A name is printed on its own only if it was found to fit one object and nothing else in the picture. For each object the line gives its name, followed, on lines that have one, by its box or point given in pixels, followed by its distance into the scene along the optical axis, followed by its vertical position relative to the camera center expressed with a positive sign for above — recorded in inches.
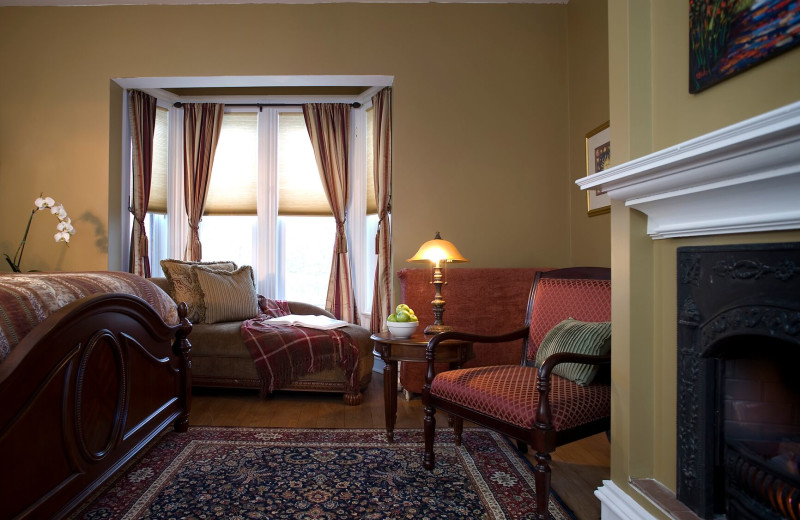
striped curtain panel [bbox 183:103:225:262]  189.3 +41.8
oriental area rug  79.6 -39.2
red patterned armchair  73.2 -20.0
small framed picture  132.0 +29.6
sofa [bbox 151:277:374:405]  144.8 -30.2
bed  59.4 -17.6
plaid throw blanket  142.5 -25.7
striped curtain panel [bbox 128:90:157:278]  178.5 +32.1
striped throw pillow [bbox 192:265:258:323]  155.1 -9.9
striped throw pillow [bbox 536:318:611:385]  81.9 -13.3
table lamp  118.4 +1.9
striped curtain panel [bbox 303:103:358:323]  189.3 +35.5
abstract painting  46.6 +23.7
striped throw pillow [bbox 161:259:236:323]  154.1 -7.0
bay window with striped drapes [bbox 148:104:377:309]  194.5 +24.7
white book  150.1 -17.7
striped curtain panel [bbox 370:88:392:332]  178.1 +22.4
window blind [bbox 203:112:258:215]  194.2 +37.5
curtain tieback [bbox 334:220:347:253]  188.4 +9.6
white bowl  115.7 -15.0
